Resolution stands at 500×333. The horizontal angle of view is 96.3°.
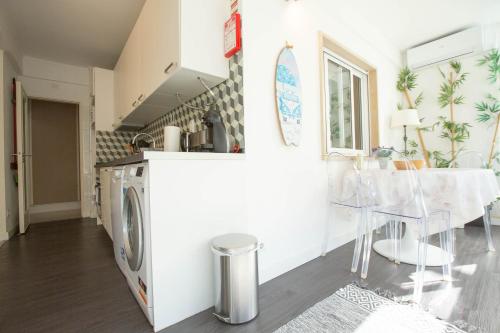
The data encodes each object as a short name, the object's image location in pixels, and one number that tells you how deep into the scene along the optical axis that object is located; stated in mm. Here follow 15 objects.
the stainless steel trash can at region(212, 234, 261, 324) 1203
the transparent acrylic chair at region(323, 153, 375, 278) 1799
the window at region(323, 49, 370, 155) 2568
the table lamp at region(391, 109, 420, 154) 3195
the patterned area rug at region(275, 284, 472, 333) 1139
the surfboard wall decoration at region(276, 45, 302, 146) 1785
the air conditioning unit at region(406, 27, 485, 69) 3020
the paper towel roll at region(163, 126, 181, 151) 1987
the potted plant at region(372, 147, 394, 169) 2502
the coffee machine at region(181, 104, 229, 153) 1564
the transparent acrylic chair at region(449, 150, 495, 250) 2727
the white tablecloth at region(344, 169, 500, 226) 1652
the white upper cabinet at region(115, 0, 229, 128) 1520
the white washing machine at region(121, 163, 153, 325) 1177
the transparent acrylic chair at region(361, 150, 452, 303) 1543
